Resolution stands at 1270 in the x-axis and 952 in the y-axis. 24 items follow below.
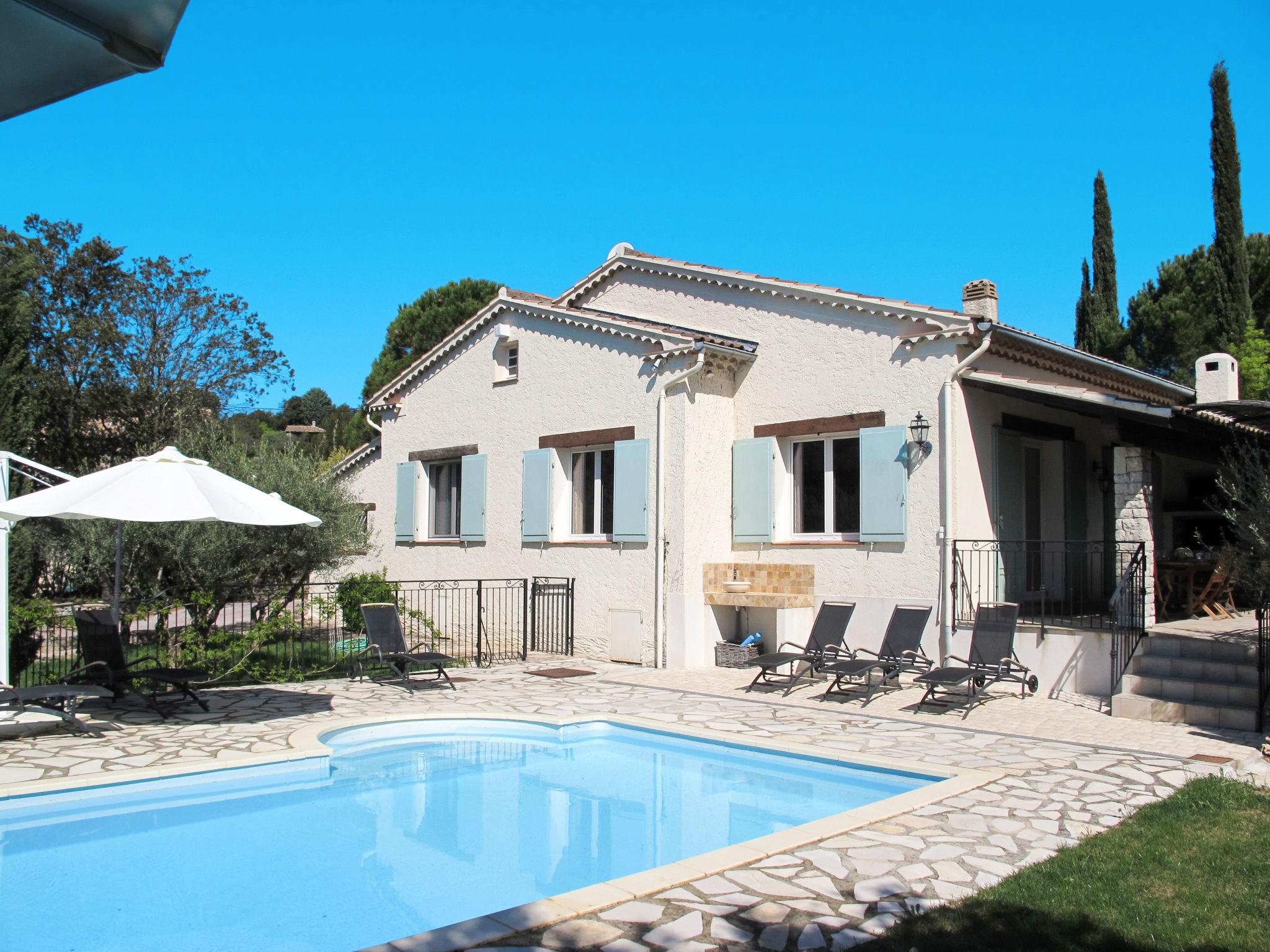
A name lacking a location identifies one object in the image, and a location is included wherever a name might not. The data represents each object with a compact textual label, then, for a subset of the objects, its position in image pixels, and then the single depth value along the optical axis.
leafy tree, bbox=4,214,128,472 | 26.47
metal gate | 15.19
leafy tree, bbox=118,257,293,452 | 27.52
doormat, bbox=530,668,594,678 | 13.22
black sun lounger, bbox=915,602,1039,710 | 10.21
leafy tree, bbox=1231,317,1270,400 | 23.31
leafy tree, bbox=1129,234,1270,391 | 26.22
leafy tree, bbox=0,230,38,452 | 14.35
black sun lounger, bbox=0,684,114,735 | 8.35
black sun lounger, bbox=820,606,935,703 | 10.93
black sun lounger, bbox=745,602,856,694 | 11.63
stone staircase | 9.35
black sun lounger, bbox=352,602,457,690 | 11.78
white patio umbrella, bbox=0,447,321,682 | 8.12
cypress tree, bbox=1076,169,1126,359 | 30.95
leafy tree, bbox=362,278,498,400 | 38.00
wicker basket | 13.48
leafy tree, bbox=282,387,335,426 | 80.19
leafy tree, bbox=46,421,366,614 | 12.20
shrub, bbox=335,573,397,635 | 16.70
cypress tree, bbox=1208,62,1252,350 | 25.52
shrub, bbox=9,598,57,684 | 13.02
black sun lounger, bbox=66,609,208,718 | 9.68
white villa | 11.92
